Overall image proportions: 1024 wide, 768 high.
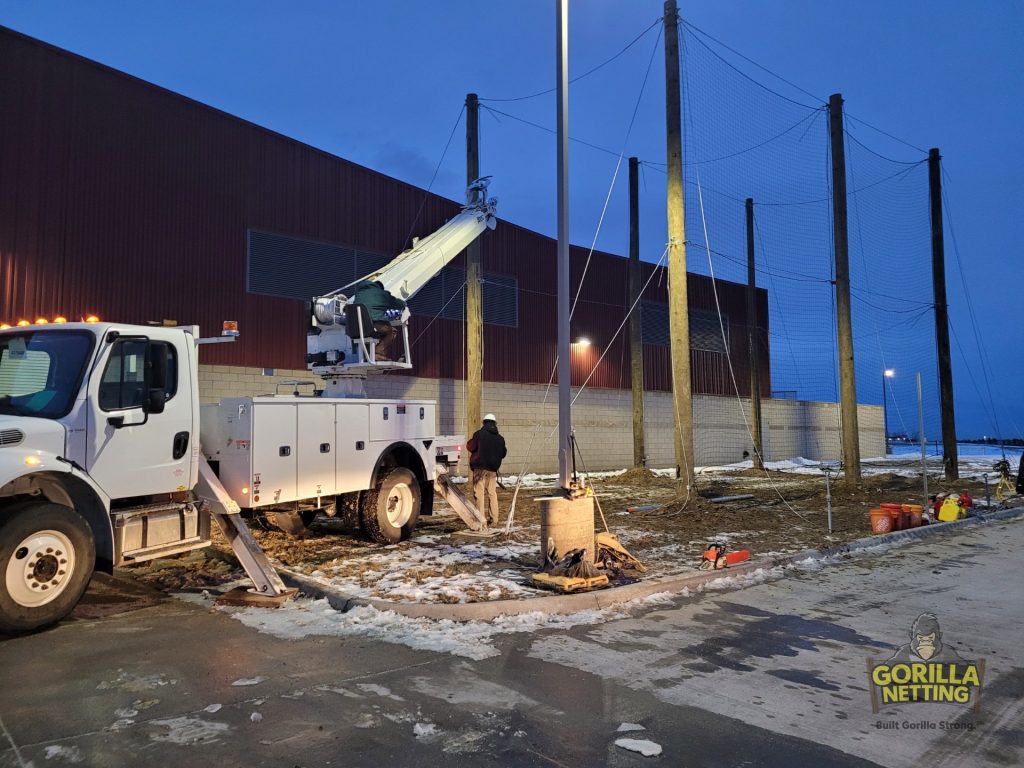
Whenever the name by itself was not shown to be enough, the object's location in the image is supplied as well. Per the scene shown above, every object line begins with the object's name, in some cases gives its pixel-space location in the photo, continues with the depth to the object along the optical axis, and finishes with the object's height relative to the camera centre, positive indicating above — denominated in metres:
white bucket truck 6.21 -0.27
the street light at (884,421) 46.72 +0.14
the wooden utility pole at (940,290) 23.47 +4.36
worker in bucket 11.46 +2.00
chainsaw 8.74 -1.63
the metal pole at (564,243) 8.56 +2.31
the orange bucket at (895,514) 12.23 -1.55
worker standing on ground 11.93 -0.50
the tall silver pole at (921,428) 12.67 -0.09
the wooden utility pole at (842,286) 19.03 +3.70
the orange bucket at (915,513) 12.56 -1.57
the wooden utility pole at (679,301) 14.48 +2.57
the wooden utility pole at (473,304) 17.42 +3.07
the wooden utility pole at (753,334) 30.25 +3.96
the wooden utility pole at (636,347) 24.47 +2.79
